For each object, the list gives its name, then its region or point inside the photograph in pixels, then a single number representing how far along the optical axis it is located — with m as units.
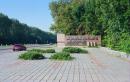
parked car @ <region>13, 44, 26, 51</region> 22.13
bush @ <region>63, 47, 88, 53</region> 16.52
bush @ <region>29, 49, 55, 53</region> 15.99
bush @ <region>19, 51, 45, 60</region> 10.39
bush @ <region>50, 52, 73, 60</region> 10.46
